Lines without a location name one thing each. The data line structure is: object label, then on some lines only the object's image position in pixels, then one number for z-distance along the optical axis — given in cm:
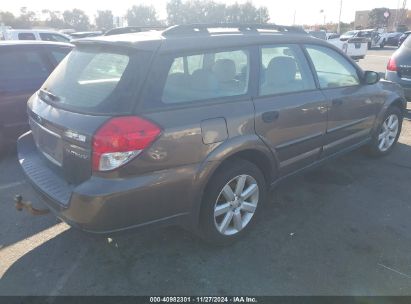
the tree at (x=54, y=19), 7062
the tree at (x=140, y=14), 7538
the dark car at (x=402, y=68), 701
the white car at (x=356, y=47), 2077
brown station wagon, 244
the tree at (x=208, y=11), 7054
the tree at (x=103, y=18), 8044
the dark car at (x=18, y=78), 488
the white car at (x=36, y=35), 1400
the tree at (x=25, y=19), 6056
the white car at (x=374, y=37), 3424
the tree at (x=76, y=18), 7690
